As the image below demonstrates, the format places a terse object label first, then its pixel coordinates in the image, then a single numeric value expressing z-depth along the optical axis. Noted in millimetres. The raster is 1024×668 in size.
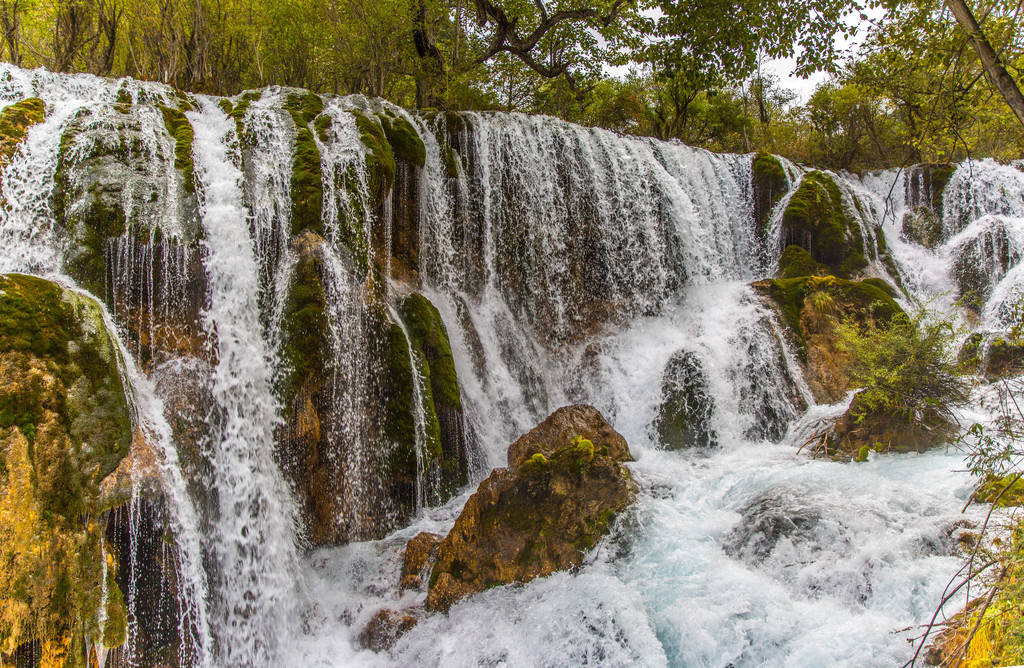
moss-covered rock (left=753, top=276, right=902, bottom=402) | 9477
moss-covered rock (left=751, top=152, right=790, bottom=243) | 12937
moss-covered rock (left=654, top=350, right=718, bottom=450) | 8938
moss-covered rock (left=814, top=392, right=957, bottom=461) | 7211
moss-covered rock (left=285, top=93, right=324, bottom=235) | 7707
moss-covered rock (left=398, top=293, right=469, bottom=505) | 7477
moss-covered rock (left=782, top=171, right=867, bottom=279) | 12047
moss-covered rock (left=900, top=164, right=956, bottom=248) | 13913
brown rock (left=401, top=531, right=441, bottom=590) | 5848
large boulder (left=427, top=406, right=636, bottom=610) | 5504
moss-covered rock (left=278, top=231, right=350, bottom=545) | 6551
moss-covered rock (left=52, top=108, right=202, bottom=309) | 6320
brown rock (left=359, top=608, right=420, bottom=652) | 5230
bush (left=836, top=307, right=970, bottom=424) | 7078
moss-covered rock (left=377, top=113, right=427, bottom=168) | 9578
